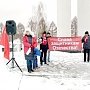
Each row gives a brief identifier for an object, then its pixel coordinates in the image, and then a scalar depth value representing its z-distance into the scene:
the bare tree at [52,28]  55.67
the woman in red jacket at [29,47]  7.88
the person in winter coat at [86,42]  10.40
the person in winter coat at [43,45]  9.68
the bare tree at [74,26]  57.87
